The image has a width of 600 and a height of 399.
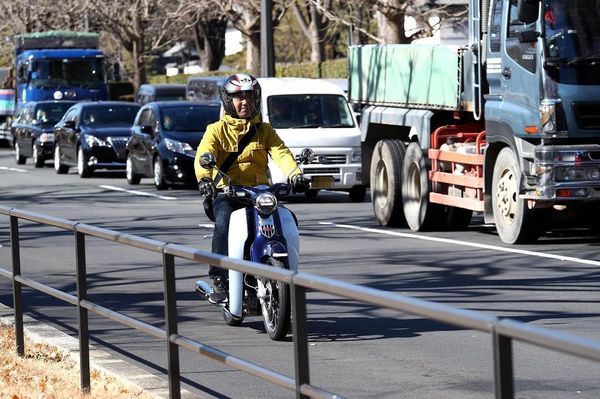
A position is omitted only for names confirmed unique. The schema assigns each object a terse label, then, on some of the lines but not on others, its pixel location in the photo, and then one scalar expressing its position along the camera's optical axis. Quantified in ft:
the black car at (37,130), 117.70
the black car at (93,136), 100.89
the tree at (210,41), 257.14
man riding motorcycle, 31.14
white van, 74.84
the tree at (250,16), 155.53
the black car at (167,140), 85.61
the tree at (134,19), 196.34
